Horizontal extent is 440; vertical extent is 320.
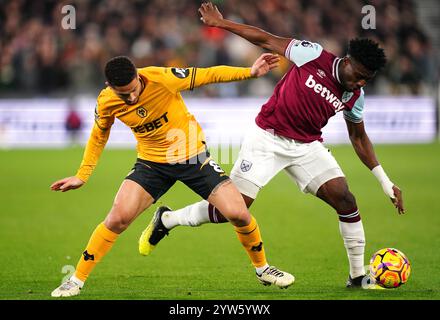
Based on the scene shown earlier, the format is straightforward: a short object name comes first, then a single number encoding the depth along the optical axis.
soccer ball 15.23
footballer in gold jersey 14.68
